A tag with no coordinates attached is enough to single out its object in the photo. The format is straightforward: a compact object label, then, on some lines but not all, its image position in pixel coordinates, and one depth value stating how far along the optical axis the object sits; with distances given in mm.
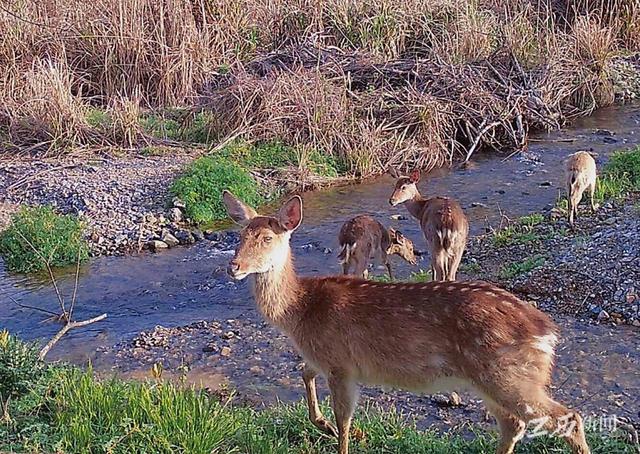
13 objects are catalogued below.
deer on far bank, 9922
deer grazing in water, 8742
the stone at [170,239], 10492
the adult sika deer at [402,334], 4855
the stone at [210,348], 7626
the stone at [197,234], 10695
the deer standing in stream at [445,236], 8422
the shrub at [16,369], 5586
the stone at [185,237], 10609
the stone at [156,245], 10368
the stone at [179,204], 11258
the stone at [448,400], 6427
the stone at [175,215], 11094
